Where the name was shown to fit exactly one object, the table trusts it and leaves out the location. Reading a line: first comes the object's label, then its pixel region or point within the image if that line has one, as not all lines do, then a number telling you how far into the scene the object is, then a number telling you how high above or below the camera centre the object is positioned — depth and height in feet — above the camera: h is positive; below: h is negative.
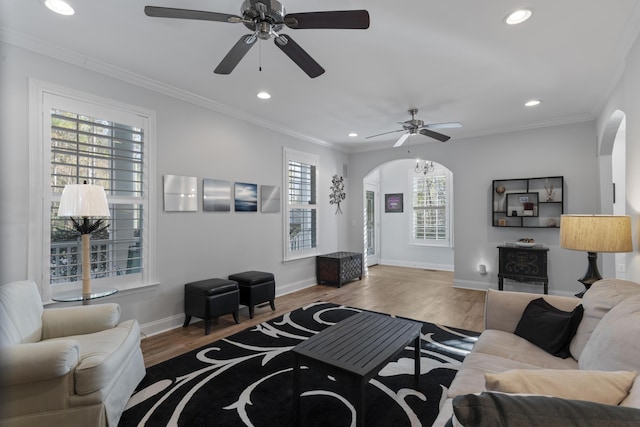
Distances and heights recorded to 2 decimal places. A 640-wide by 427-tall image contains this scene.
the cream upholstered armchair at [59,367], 5.45 -2.83
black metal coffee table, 5.67 -2.84
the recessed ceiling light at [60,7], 7.01 +4.99
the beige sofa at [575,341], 4.28 -2.25
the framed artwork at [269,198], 15.69 +0.99
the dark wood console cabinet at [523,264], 15.15 -2.50
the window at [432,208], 23.94 +0.66
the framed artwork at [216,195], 12.96 +0.98
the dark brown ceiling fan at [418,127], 13.12 +3.97
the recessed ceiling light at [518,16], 7.30 +4.88
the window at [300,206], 17.34 +0.65
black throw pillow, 6.33 -2.43
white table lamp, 7.95 +0.25
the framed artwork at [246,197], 14.38 +0.98
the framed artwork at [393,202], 26.13 +1.23
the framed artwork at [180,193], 11.66 +0.97
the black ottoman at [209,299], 11.20 -3.10
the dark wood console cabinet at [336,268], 18.45 -3.19
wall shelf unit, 15.83 +0.73
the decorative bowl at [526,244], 15.53 -1.48
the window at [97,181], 8.82 +1.22
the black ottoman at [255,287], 12.86 -3.05
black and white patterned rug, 6.56 -4.30
